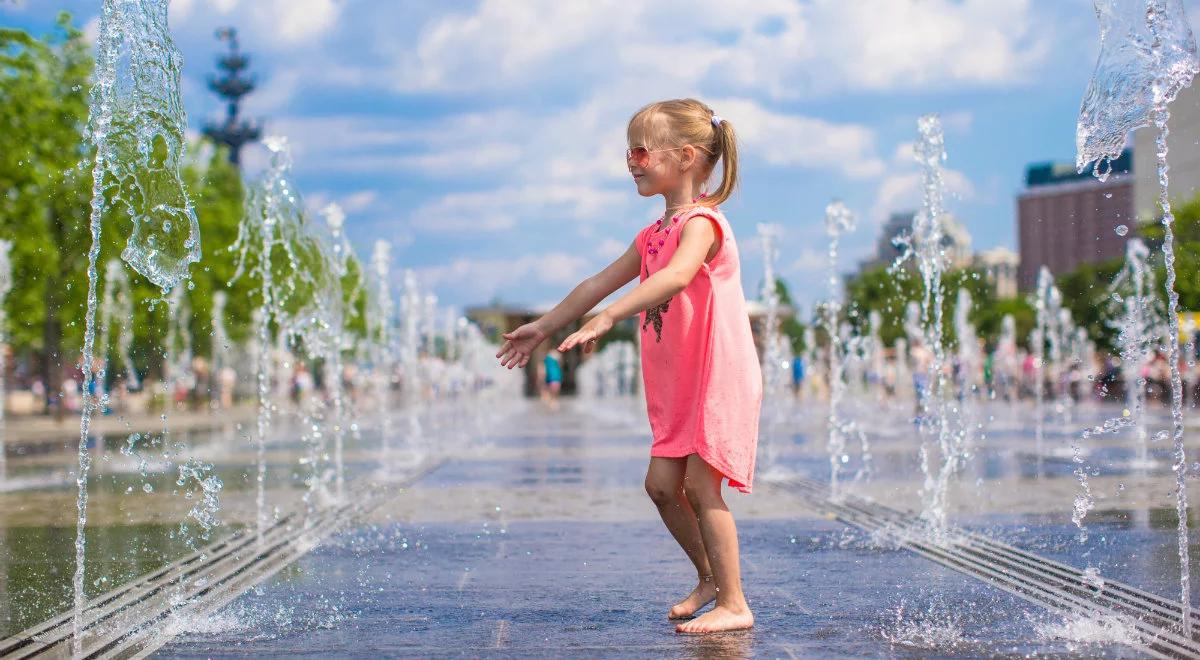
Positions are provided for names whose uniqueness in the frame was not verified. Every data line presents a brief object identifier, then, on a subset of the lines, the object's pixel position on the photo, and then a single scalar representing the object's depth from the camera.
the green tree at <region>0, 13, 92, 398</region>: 21.28
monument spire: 92.75
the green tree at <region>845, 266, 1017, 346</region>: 61.91
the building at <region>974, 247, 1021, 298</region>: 164.86
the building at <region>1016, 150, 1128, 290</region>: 140.75
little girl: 4.35
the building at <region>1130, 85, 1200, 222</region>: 46.16
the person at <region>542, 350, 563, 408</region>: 35.34
